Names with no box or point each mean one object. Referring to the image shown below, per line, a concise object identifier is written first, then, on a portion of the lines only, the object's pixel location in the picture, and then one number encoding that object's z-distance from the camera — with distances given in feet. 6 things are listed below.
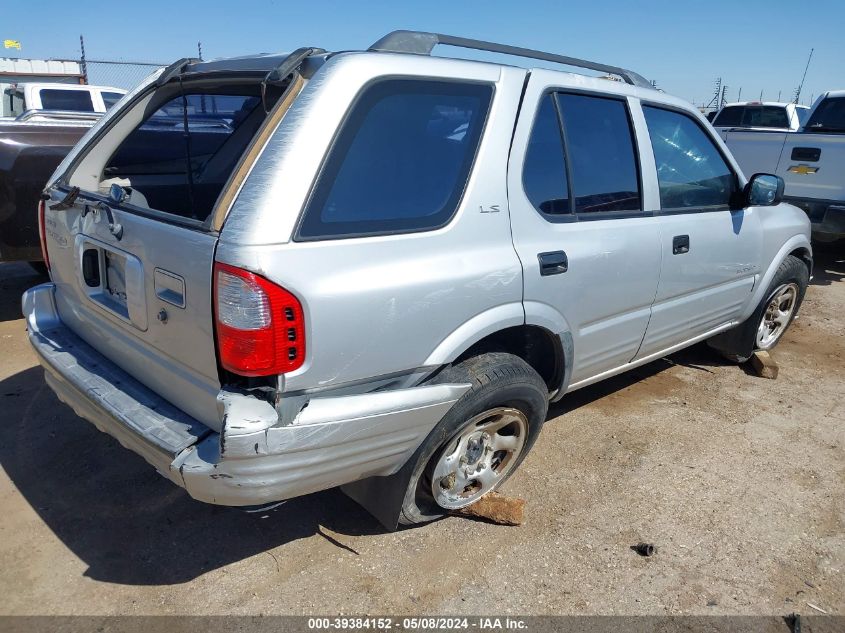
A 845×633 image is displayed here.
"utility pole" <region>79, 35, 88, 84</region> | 50.74
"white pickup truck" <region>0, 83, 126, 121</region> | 31.96
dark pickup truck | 15.12
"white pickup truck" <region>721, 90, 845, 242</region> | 22.27
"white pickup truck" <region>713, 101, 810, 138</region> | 38.34
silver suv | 6.49
